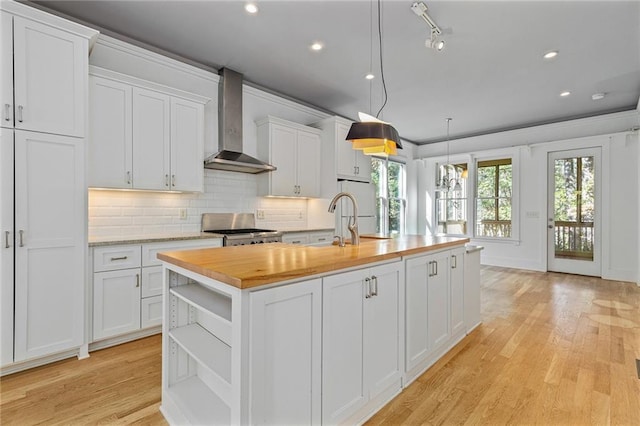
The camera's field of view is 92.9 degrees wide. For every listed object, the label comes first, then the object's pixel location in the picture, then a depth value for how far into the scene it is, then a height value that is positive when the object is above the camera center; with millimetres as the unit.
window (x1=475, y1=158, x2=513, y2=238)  6395 +267
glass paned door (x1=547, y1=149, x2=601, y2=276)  5406 -44
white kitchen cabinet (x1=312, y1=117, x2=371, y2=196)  4543 +862
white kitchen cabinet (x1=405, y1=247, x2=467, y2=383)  2092 -751
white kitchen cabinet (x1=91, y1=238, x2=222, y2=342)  2525 -686
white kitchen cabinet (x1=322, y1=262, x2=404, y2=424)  1509 -717
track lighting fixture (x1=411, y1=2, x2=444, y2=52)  2465 +1630
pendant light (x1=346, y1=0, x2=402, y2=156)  2289 +572
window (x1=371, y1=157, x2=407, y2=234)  6656 +374
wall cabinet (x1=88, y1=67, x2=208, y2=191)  2721 +738
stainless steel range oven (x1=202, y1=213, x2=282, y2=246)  3334 -242
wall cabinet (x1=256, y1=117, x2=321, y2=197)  4082 +752
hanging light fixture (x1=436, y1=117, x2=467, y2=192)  6903 +696
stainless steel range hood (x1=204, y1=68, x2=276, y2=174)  3686 +1091
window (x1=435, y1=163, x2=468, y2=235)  6957 +251
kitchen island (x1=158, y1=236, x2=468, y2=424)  1227 -627
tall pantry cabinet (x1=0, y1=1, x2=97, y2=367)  2107 +203
